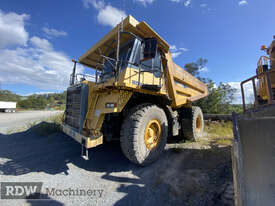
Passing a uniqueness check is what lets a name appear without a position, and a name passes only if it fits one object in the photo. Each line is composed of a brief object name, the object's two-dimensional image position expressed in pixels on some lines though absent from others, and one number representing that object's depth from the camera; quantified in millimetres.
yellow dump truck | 2659
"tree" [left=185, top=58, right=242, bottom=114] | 11641
